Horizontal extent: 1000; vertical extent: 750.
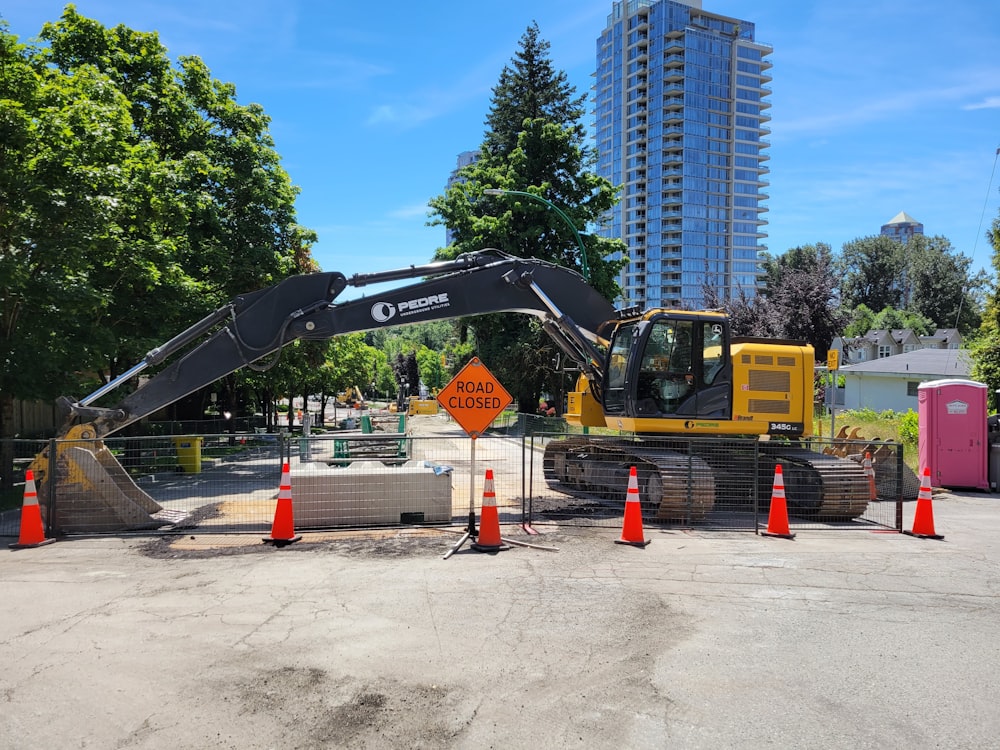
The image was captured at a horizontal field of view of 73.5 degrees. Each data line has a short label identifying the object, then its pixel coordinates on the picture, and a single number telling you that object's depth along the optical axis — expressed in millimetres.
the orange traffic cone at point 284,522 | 8992
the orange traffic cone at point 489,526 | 8719
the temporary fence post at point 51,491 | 9344
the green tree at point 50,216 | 12383
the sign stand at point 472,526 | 9177
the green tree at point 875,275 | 86312
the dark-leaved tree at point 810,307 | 41344
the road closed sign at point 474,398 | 9438
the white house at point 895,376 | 37594
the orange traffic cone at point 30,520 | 8875
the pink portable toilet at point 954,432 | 15586
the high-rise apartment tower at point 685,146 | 125562
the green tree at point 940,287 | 74750
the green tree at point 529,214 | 32344
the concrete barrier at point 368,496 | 9969
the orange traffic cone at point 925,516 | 10156
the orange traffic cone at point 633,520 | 9078
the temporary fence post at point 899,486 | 10078
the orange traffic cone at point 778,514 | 9859
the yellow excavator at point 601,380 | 10203
